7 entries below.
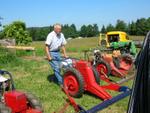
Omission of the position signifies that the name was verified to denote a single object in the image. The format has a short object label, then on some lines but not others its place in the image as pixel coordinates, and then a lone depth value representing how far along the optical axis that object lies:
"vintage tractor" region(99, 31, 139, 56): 7.14
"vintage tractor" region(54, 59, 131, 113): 3.47
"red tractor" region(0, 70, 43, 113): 2.54
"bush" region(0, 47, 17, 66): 6.60
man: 3.98
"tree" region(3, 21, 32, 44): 19.15
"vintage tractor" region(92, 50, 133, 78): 4.82
